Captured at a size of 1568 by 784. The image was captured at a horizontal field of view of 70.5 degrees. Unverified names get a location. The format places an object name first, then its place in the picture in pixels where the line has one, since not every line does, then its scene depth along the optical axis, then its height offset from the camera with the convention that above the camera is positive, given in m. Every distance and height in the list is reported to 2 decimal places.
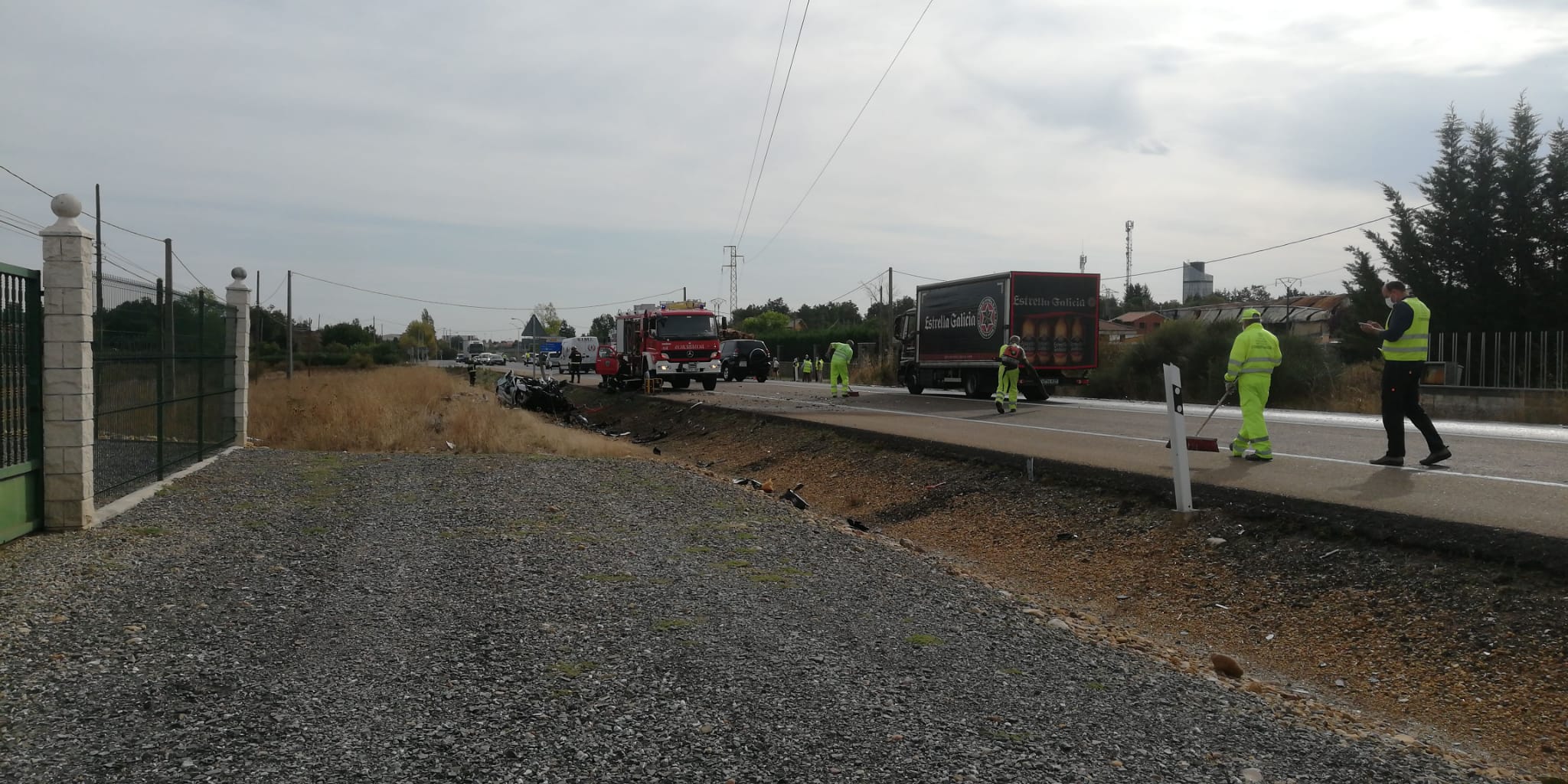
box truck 26.11 +1.06
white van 62.44 +0.93
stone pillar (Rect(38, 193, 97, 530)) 8.46 -0.11
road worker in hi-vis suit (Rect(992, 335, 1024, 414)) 21.92 -0.03
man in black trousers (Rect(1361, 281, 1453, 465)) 10.17 +0.11
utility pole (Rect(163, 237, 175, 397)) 11.95 +0.27
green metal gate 7.86 -0.33
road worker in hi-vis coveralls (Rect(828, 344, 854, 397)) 29.48 +0.14
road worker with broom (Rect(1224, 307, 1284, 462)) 11.36 -0.01
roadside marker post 9.41 -0.62
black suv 47.91 +0.27
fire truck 35.47 +0.68
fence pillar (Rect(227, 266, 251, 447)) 16.36 +0.21
